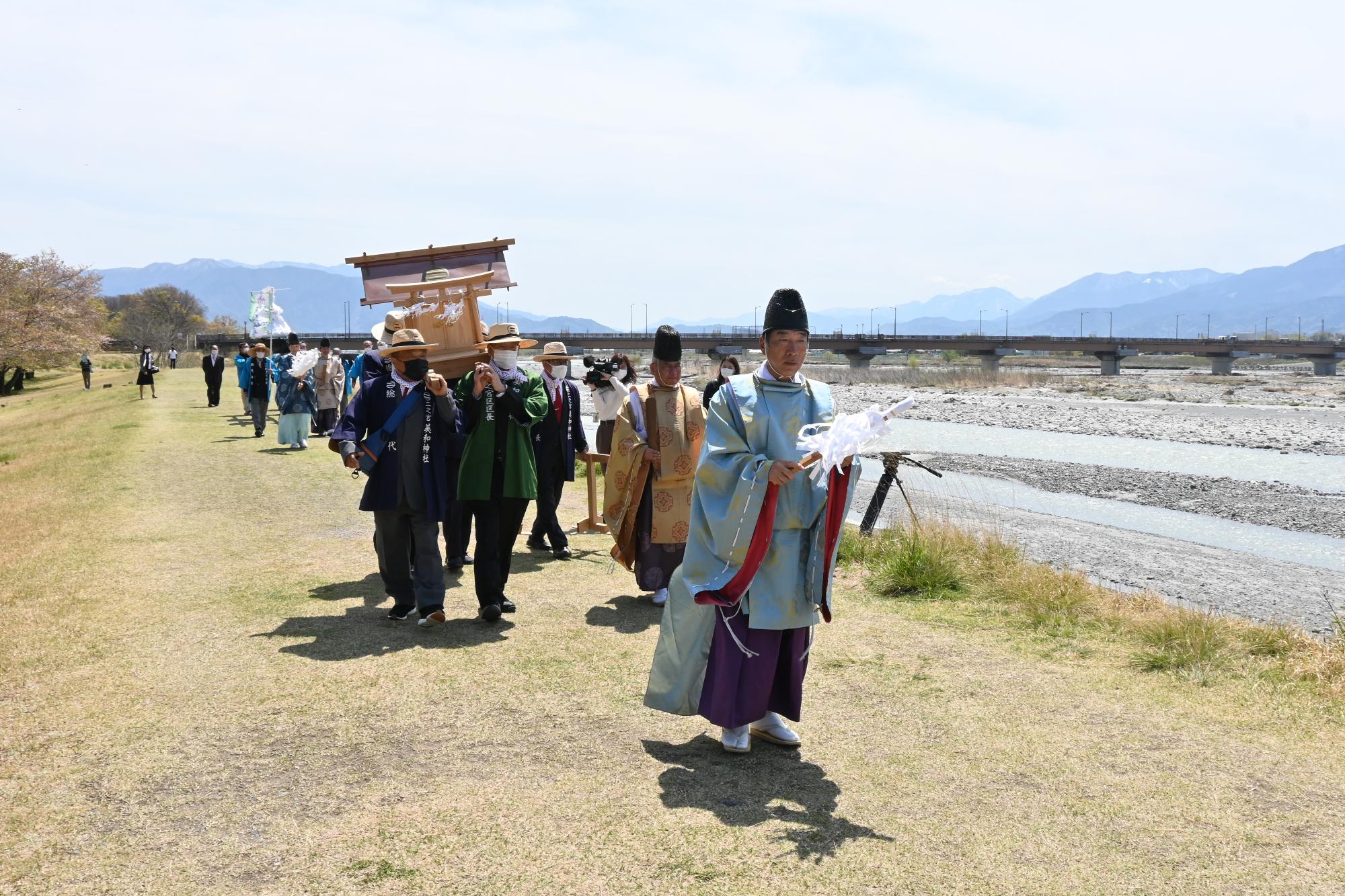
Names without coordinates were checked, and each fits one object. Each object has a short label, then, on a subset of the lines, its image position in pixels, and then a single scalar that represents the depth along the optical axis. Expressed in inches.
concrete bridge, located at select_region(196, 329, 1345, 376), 3506.4
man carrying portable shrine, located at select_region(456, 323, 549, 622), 291.0
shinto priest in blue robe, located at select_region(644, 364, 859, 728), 198.5
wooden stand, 433.4
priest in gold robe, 319.6
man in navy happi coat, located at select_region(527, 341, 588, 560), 384.8
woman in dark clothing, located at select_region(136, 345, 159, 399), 1186.0
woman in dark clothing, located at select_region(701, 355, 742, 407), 469.2
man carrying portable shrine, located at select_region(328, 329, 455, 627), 284.2
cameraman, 387.9
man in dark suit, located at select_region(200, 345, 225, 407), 1073.5
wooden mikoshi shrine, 340.8
